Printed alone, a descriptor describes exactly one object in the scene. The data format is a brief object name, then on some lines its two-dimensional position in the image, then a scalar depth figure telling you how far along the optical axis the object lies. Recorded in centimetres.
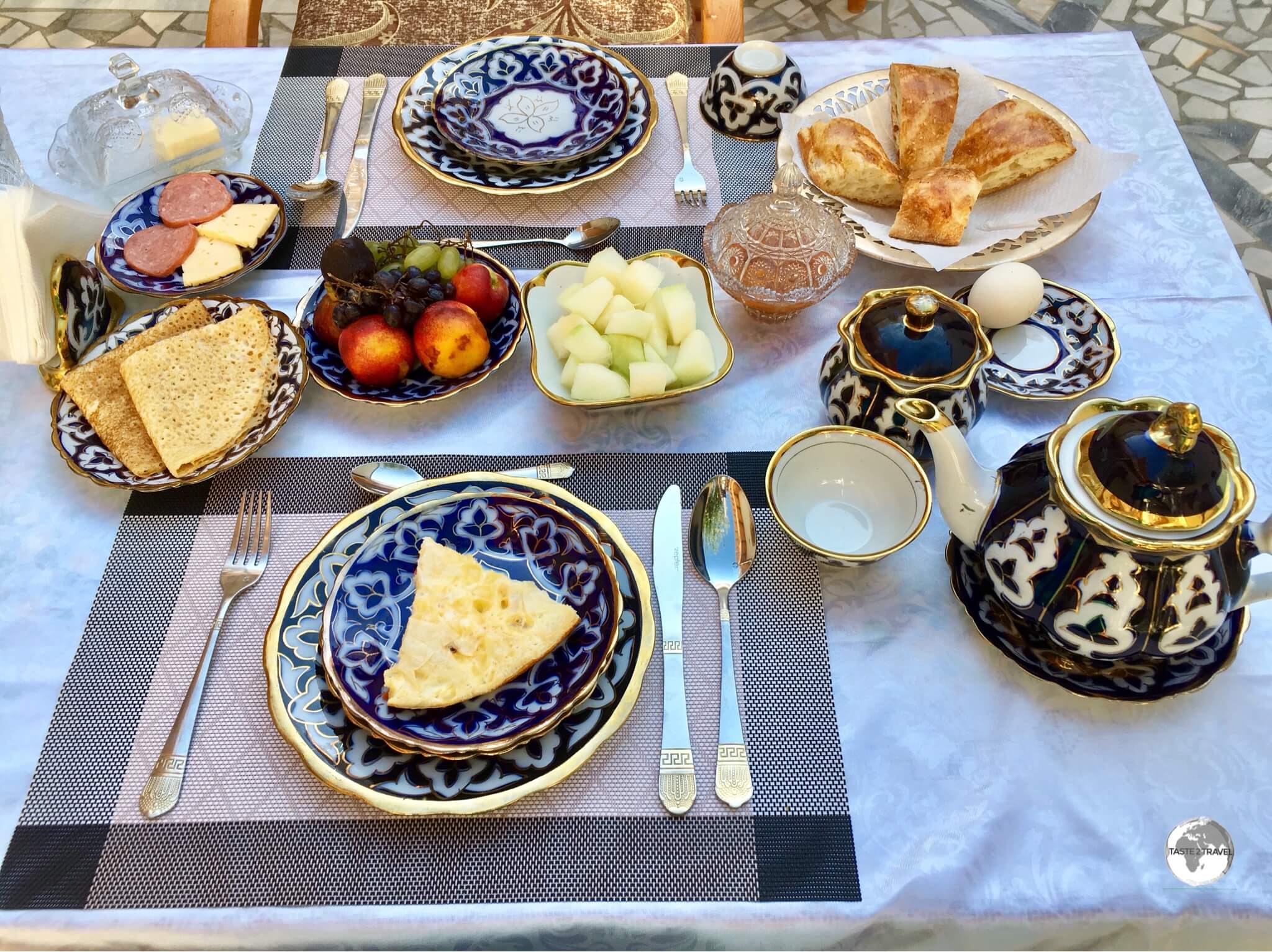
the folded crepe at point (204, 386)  83
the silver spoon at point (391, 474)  82
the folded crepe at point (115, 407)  83
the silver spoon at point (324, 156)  110
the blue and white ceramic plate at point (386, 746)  64
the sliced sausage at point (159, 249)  99
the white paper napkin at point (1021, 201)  101
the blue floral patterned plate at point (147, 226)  98
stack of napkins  85
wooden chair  143
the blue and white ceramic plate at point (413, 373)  88
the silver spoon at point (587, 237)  105
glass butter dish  112
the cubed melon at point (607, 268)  91
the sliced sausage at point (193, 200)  103
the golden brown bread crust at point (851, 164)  104
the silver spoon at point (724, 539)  76
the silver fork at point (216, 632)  66
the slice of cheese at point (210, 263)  99
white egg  89
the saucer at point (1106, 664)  69
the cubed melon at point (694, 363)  86
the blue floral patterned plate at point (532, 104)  114
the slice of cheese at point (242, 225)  101
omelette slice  66
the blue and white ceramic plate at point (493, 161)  109
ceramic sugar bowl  77
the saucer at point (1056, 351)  89
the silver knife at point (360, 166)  108
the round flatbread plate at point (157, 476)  82
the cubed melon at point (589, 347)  85
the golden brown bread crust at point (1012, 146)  105
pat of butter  111
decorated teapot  59
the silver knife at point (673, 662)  66
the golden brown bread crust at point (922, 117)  109
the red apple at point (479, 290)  91
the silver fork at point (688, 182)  110
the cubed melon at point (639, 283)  89
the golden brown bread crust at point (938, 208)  100
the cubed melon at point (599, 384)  84
